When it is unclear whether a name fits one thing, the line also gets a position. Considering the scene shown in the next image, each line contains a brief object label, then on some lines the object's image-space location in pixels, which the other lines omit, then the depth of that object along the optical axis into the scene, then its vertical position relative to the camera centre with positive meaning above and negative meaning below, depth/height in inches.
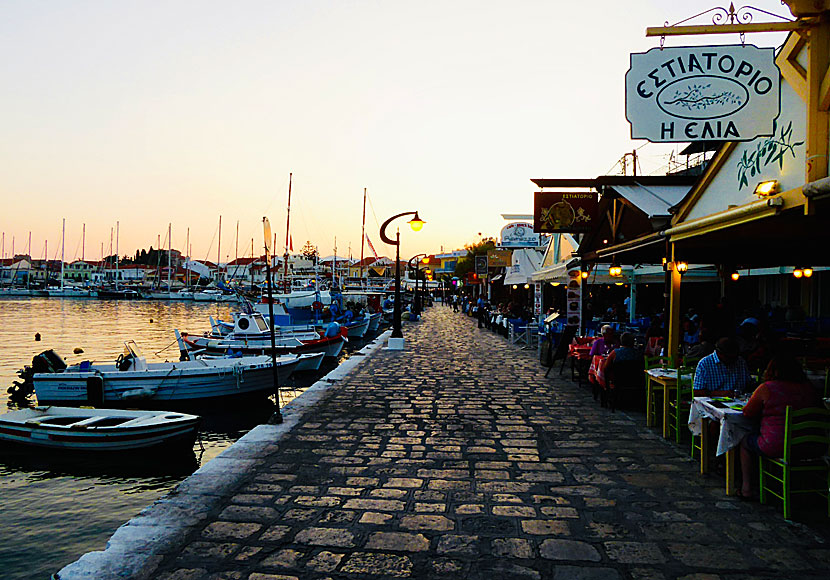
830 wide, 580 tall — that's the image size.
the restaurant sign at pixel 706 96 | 210.1 +77.2
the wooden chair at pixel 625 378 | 347.9 -45.3
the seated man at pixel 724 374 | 243.1 -28.9
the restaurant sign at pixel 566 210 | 510.3 +81.6
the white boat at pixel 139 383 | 549.3 -89.2
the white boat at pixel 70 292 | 4062.5 -26.8
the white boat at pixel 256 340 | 871.1 -75.0
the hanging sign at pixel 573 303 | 607.5 -1.5
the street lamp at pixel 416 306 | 1510.8 -22.6
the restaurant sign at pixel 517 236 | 1138.7 +128.4
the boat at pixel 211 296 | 3833.7 -27.3
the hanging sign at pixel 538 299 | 870.6 +2.5
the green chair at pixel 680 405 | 267.3 -48.6
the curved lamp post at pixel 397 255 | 702.5 +55.3
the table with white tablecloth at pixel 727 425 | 199.6 -42.4
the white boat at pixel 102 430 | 378.6 -93.6
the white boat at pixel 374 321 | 1598.7 -69.2
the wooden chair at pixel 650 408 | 307.0 -55.8
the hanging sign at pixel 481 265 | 1600.6 +95.5
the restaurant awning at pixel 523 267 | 938.1 +61.1
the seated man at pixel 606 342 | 388.8 -27.4
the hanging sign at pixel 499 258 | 1488.7 +108.6
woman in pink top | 186.2 -30.8
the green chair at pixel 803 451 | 179.2 -45.7
